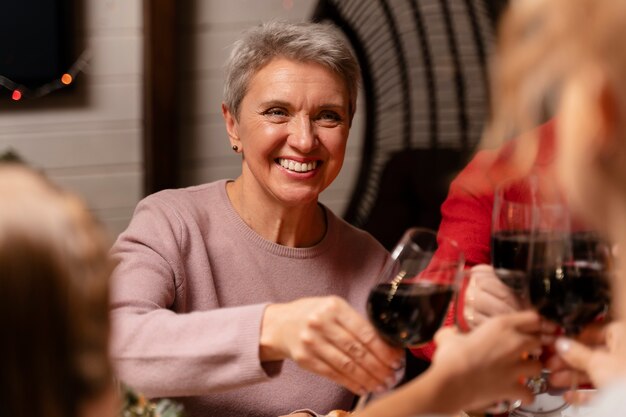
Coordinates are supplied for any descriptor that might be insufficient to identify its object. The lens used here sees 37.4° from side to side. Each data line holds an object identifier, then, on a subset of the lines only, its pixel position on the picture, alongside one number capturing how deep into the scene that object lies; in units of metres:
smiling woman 1.89
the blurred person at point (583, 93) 0.89
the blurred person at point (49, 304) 0.78
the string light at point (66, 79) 3.27
